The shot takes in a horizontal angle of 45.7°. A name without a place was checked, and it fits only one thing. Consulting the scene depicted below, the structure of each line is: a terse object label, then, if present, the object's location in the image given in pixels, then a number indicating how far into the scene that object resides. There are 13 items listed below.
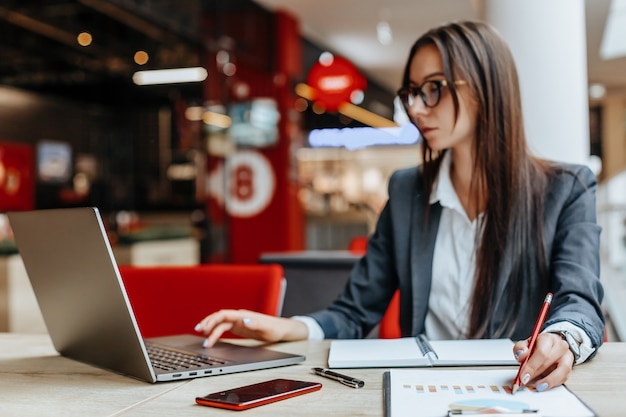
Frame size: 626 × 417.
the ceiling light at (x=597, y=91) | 14.65
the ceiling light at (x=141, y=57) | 10.04
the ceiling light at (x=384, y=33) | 9.11
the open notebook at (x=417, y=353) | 1.31
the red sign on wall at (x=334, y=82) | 7.76
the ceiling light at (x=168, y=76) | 11.48
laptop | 1.20
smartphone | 1.07
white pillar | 3.08
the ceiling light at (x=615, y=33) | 9.45
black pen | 1.18
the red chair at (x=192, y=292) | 2.05
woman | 1.65
